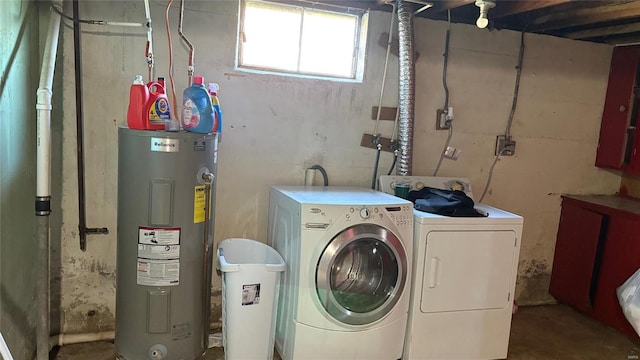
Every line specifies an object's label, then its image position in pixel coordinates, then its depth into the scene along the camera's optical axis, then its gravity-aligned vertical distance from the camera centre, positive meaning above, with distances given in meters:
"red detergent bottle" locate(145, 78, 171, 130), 2.08 -0.02
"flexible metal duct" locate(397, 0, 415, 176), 2.76 +0.24
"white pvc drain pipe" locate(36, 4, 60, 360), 2.00 -0.41
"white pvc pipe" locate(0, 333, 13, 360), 1.44 -0.78
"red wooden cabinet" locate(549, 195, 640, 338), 3.01 -0.76
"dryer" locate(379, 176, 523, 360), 2.45 -0.81
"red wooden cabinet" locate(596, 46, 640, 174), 3.35 +0.20
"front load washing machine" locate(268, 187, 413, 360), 2.23 -0.76
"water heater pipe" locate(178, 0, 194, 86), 2.48 +0.34
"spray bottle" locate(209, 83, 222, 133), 2.33 +0.02
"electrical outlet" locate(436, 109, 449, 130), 3.11 +0.06
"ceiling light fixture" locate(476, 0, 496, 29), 2.41 +0.64
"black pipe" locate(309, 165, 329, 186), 2.89 -0.32
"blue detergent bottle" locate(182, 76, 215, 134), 2.15 +0.00
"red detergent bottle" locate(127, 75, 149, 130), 2.06 +0.01
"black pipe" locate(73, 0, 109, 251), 2.35 -0.18
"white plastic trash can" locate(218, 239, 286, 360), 2.24 -0.92
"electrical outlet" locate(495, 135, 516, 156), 3.28 -0.08
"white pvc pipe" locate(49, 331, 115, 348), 2.55 -1.29
